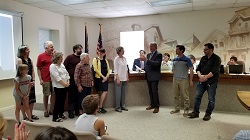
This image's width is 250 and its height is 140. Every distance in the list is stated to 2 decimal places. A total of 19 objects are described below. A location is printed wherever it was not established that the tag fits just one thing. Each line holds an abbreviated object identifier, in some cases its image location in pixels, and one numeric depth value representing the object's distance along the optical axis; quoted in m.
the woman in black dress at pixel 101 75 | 4.30
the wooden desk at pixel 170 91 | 4.24
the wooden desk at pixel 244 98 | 2.46
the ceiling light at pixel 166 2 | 5.59
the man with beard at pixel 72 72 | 4.05
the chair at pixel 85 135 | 1.64
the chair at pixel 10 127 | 2.03
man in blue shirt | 4.09
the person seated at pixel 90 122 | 2.03
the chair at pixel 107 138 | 1.50
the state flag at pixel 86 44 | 7.38
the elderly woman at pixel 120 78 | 4.50
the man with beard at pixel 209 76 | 3.73
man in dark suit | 4.35
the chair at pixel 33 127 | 1.88
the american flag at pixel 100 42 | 7.55
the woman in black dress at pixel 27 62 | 3.72
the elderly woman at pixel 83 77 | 3.92
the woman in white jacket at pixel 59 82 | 3.65
